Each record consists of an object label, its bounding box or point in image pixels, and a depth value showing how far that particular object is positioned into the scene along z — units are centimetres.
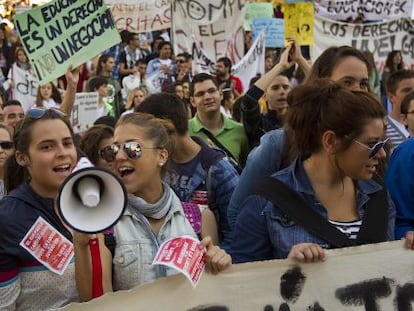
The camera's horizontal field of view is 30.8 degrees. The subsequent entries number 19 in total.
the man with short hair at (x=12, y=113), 626
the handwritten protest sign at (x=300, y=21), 961
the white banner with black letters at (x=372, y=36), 1017
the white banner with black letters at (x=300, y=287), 244
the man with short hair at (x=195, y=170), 371
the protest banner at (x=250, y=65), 995
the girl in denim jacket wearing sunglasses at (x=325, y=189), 255
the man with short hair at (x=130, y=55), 1045
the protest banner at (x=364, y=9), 1100
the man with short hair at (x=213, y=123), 489
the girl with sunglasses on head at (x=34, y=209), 255
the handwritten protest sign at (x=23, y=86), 882
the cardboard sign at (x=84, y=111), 705
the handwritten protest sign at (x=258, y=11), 1196
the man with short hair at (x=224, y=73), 946
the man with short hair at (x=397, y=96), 513
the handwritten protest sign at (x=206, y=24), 944
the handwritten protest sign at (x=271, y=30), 1130
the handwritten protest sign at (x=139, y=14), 961
